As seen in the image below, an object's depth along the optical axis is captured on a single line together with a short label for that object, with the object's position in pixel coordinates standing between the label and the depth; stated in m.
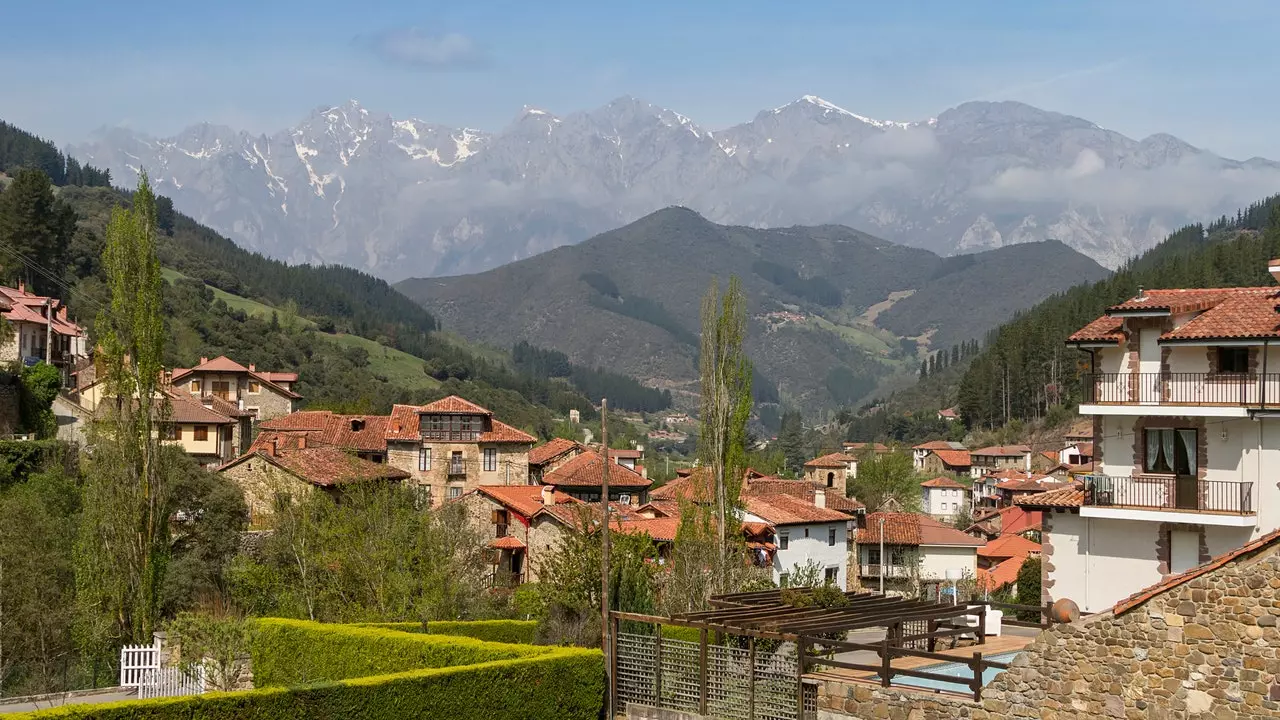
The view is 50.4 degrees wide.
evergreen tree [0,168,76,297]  110.88
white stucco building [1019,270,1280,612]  27.36
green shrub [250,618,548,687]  25.61
